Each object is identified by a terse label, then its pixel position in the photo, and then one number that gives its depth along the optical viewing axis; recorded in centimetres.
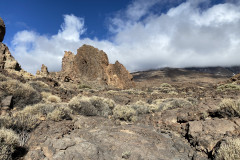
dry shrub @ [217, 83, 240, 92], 1605
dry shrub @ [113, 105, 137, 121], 755
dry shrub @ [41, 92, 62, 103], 920
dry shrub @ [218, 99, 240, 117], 543
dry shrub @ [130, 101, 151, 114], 873
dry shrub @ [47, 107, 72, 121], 586
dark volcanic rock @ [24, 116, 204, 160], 372
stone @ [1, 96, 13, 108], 649
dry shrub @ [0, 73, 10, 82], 966
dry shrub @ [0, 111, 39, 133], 445
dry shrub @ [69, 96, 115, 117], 759
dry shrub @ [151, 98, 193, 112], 918
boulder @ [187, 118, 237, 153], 438
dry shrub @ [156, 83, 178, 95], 2134
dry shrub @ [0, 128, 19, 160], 320
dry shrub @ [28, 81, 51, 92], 1150
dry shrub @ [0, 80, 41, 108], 752
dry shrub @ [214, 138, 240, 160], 322
